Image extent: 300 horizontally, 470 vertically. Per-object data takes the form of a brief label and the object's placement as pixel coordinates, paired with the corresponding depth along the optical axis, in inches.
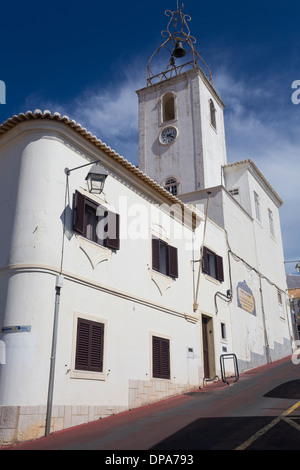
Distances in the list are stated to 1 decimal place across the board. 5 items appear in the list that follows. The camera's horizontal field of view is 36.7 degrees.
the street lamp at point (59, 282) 368.4
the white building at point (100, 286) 382.0
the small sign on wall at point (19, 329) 377.5
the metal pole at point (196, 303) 625.3
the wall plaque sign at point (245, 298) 788.9
